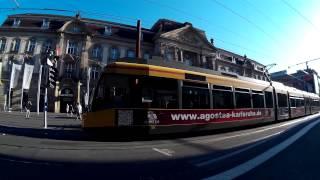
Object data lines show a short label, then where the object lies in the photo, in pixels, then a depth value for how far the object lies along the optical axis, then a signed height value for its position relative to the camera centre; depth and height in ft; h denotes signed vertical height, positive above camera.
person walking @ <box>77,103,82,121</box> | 51.01 -0.80
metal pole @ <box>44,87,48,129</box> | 32.06 -1.60
